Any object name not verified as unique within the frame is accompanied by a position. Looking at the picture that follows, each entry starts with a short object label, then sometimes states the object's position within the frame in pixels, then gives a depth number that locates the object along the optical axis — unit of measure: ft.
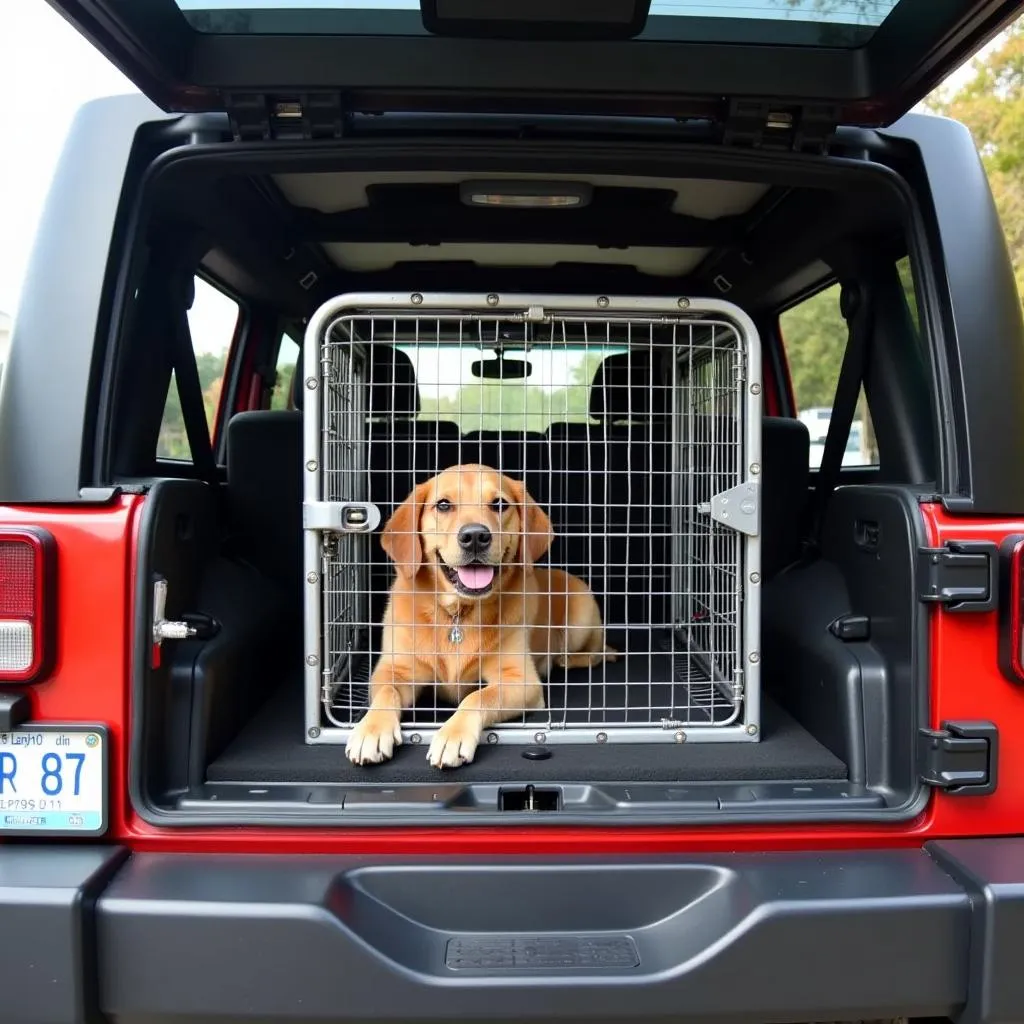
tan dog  8.41
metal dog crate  7.48
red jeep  5.08
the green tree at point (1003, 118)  41.34
